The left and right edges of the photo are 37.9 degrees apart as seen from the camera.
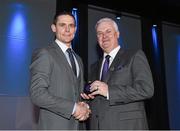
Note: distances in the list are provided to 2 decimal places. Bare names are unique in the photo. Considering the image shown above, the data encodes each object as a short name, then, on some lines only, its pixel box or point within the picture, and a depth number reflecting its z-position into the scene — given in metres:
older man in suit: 1.65
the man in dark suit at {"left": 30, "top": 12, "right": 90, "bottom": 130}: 1.43
